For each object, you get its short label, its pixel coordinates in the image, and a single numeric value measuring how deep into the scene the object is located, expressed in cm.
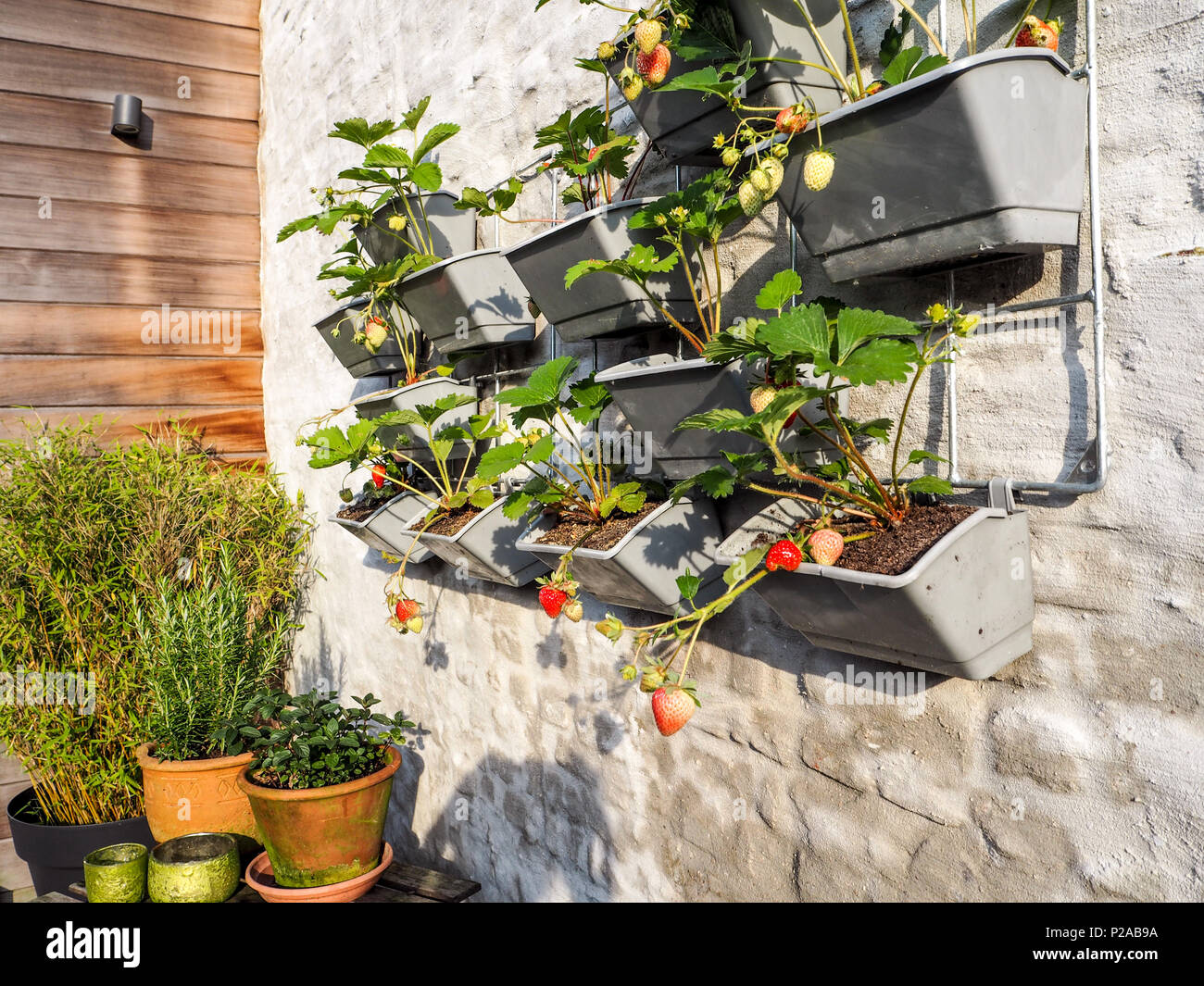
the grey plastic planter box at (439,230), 178
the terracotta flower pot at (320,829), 177
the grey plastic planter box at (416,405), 169
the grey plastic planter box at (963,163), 76
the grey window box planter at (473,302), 158
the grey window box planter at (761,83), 96
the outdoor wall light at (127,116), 281
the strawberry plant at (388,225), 154
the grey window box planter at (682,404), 98
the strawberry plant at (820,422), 79
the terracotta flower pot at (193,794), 214
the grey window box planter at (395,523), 191
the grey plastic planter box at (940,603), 80
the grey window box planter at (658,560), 115
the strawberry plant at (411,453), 159
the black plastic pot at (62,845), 235
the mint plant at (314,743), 183
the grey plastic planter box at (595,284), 119
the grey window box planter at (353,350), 196
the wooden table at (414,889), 184
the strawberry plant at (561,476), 119
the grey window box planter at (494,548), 157
